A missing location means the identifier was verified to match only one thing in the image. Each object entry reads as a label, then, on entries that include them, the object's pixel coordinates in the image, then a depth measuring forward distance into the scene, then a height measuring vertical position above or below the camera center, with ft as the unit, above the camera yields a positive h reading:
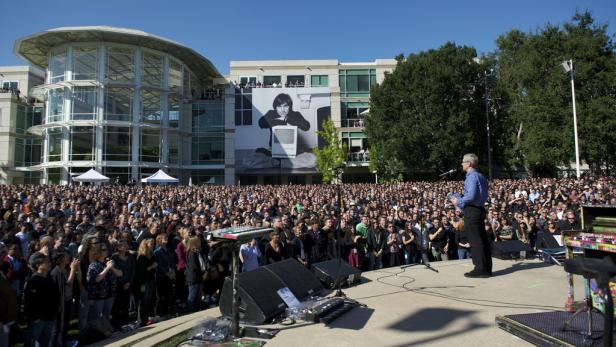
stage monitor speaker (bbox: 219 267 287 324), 15.02 -4.31
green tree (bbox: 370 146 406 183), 130.21 +8.15
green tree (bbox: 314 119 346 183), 133.49 +13.18
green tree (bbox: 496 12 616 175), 97.19 +24.72
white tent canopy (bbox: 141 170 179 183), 89.03 +3.19
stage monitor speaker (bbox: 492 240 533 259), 26.84 -4.25
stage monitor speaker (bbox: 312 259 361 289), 20.11 -4.42
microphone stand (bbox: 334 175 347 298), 18.28 -4.63
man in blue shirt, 20.34 -1.25
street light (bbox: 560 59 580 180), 75.74 +23.36
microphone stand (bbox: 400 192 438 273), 26.07 -5.18
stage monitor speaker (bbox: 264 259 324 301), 17.70 -4.22
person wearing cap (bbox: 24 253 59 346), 17.44 -5.02
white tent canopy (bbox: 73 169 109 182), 83.36 +3.59
